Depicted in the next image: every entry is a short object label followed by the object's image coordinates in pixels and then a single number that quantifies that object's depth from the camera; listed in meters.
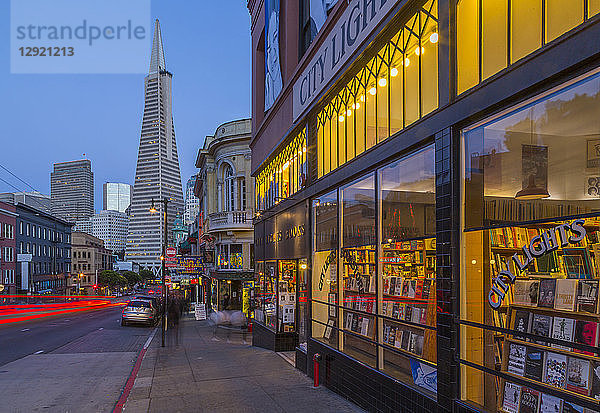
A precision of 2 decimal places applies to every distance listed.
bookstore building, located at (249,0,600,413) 5.11
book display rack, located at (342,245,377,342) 9.65
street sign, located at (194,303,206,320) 33.09
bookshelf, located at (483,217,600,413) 4.96
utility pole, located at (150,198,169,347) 19.58
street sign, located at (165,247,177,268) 23.64
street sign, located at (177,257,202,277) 32.18
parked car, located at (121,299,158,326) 28.98
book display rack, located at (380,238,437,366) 7.71
